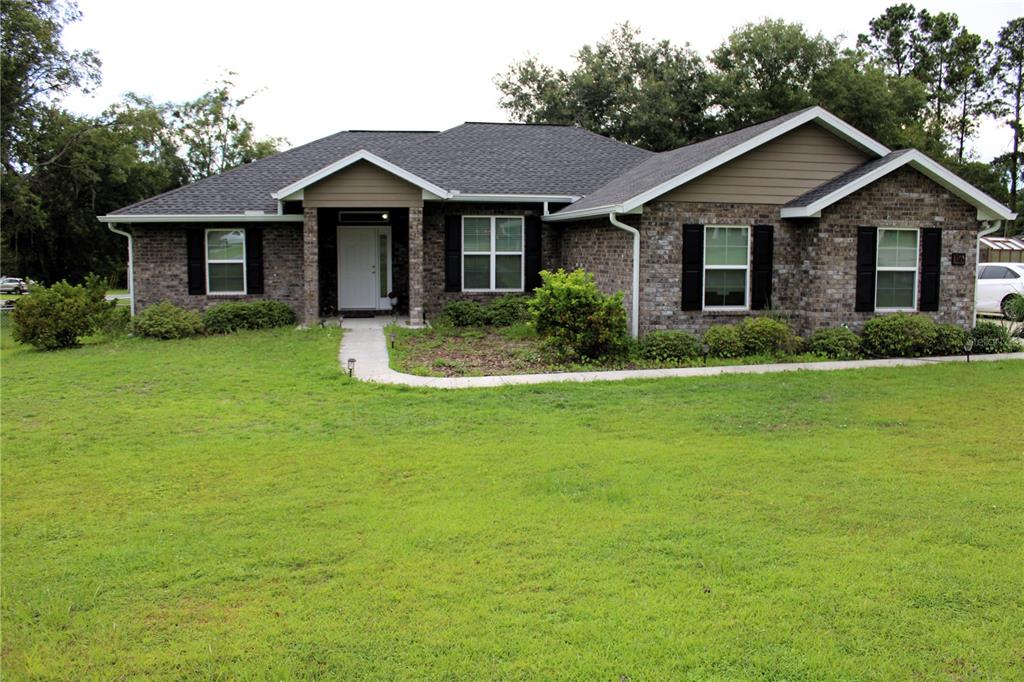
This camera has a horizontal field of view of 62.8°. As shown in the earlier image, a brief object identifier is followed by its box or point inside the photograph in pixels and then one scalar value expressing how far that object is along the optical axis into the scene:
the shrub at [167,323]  17.30
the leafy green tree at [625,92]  36.91
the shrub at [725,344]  14.24
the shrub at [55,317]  16.36
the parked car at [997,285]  21.94
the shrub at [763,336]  14.37
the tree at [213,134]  43.38
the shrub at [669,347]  14.02
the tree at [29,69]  25.41
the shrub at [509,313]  18.23
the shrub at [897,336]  14.45
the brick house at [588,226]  14.95
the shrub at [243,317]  17.89
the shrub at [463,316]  18.22
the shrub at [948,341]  14.83
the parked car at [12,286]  44.75
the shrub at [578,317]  13.48
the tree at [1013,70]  43.34
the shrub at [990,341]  15.09
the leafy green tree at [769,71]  36.47
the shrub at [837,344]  14.41
